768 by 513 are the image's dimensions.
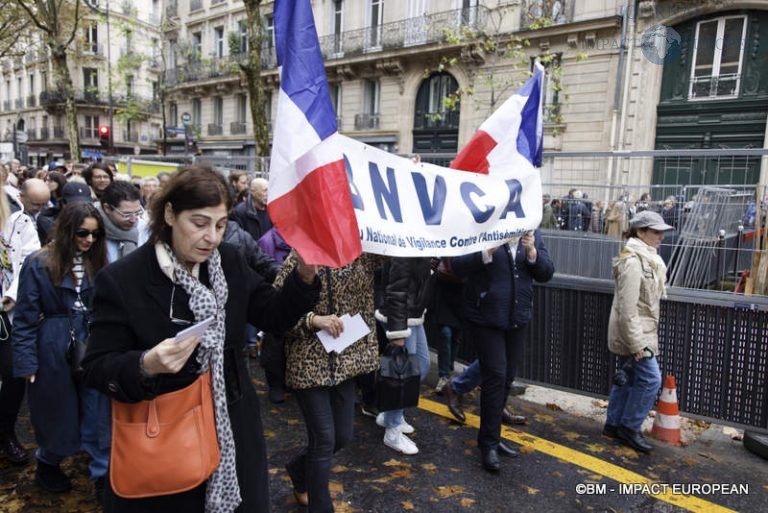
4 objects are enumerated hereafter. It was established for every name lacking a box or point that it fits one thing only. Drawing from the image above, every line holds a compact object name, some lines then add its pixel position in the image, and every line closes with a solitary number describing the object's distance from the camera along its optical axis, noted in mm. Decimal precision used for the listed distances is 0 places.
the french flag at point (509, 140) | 3691
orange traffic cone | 4395
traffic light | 21005
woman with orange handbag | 1794
